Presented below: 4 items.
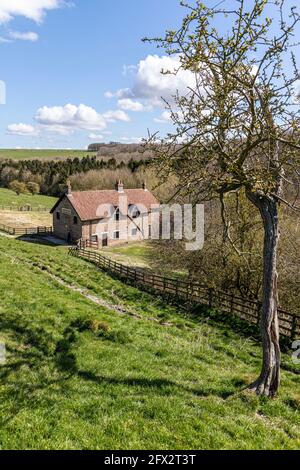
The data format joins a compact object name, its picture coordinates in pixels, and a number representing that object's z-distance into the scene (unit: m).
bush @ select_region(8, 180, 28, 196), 91.31
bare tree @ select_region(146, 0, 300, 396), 7.66
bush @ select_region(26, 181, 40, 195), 94.38
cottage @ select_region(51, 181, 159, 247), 46.53
